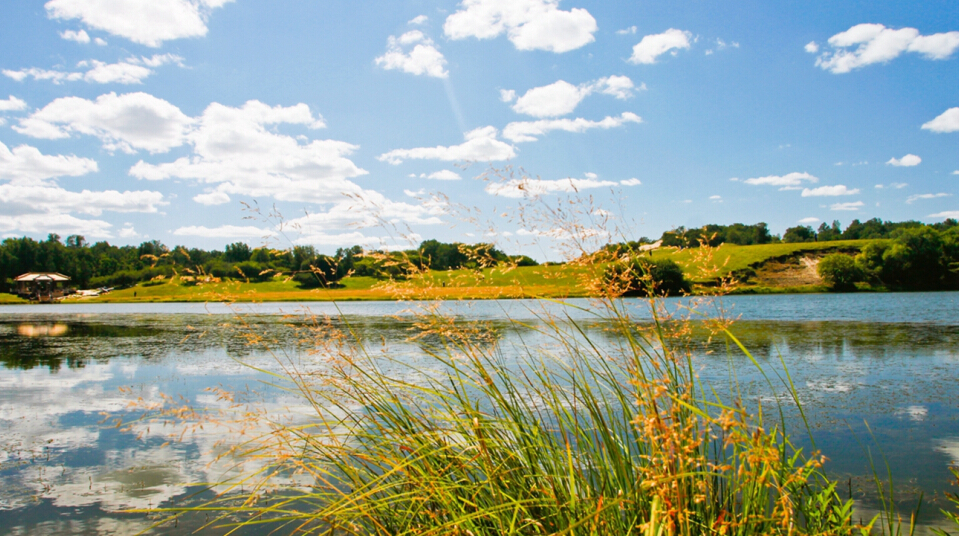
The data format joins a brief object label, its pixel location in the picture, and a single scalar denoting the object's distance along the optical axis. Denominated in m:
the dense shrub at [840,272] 73.81
